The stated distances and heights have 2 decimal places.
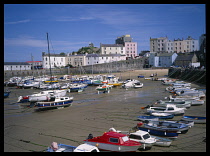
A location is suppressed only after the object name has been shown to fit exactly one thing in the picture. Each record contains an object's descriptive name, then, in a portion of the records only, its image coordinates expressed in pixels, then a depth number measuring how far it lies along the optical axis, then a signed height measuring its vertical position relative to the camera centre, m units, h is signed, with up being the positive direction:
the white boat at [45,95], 30.92 -3.42
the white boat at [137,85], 44.28 -2.76
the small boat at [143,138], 12.88 -3.90
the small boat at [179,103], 22.95 -3.36
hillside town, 87.25 +6.65
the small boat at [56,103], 26.55 -3.79
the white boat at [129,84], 45.51 -2.65
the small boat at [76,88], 44.06 -3.28
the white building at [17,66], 95.42 +2.22
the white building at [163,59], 85.82 +4.60
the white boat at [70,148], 11.47 -4.06
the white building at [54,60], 100.19 +4.91
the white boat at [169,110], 20.52 -3.55
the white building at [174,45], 106.14 +12.44
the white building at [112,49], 108.12 +10.74
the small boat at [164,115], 19.58 -3.86
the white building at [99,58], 98.09 +5.60
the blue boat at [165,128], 14.59 -3.83
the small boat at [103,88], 41.50 -3.17
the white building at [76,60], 99.88 +5.11
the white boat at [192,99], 24.27 -3.14
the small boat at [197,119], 17.34 -3.71
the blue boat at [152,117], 18.39 -3.83
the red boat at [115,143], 12.09 -3.89
